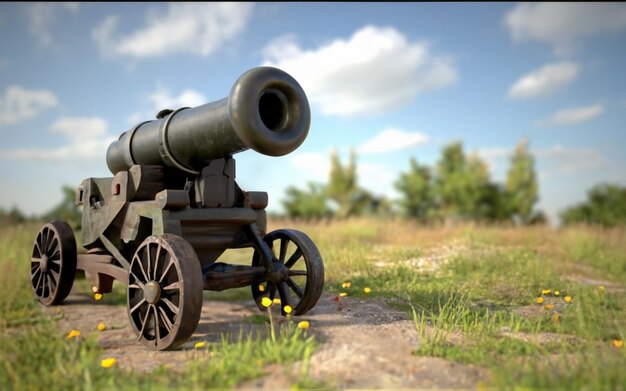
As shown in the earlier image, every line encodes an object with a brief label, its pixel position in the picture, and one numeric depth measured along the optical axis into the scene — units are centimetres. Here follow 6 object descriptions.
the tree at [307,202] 3538
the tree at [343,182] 3228
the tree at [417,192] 3094
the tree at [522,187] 3041
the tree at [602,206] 3081
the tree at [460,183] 2902
